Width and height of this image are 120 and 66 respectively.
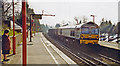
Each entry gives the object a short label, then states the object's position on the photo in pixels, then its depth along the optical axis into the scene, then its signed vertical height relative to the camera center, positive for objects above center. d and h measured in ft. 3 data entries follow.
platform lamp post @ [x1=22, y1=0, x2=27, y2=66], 18.74 +0.48
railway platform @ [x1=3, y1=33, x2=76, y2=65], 33.03 -6.97
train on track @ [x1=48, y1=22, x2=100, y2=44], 61.98 -1.63
